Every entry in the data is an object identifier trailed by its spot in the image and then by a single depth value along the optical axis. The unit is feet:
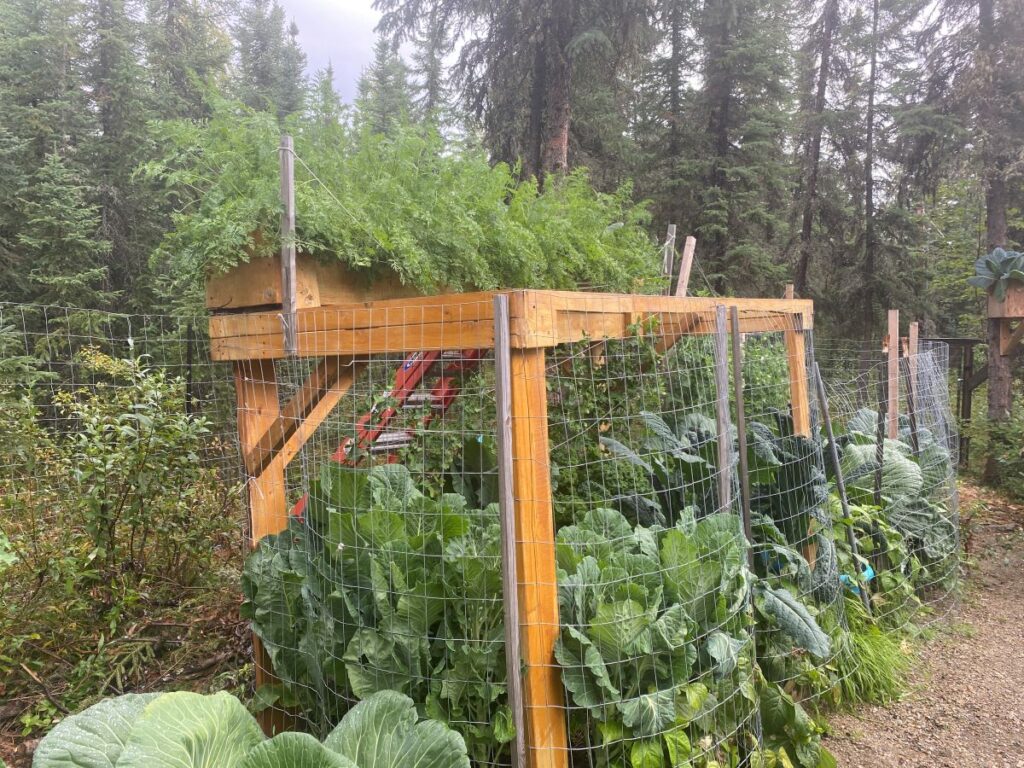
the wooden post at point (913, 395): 16.92
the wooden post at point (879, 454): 14.51
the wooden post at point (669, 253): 19.85
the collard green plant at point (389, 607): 7.23
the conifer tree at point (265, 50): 70.08
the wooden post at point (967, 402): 28.55
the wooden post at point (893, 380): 17.16
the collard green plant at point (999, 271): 20.38
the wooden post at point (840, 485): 13.05
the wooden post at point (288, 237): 7.95
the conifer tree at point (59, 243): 33.86
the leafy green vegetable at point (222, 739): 5.25
